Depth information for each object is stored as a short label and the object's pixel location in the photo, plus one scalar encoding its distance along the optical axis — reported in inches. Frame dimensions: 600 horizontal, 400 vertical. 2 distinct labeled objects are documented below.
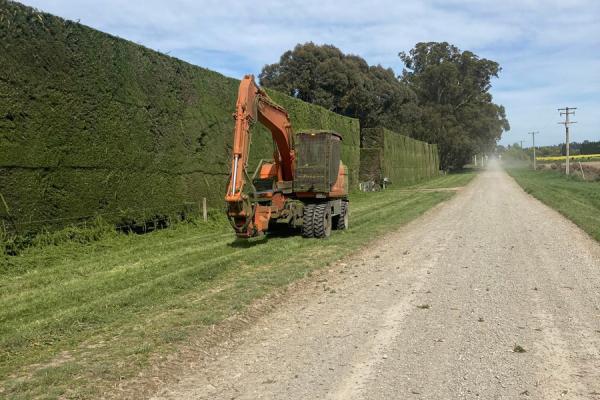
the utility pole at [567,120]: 2281.3
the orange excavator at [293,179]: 440.2
